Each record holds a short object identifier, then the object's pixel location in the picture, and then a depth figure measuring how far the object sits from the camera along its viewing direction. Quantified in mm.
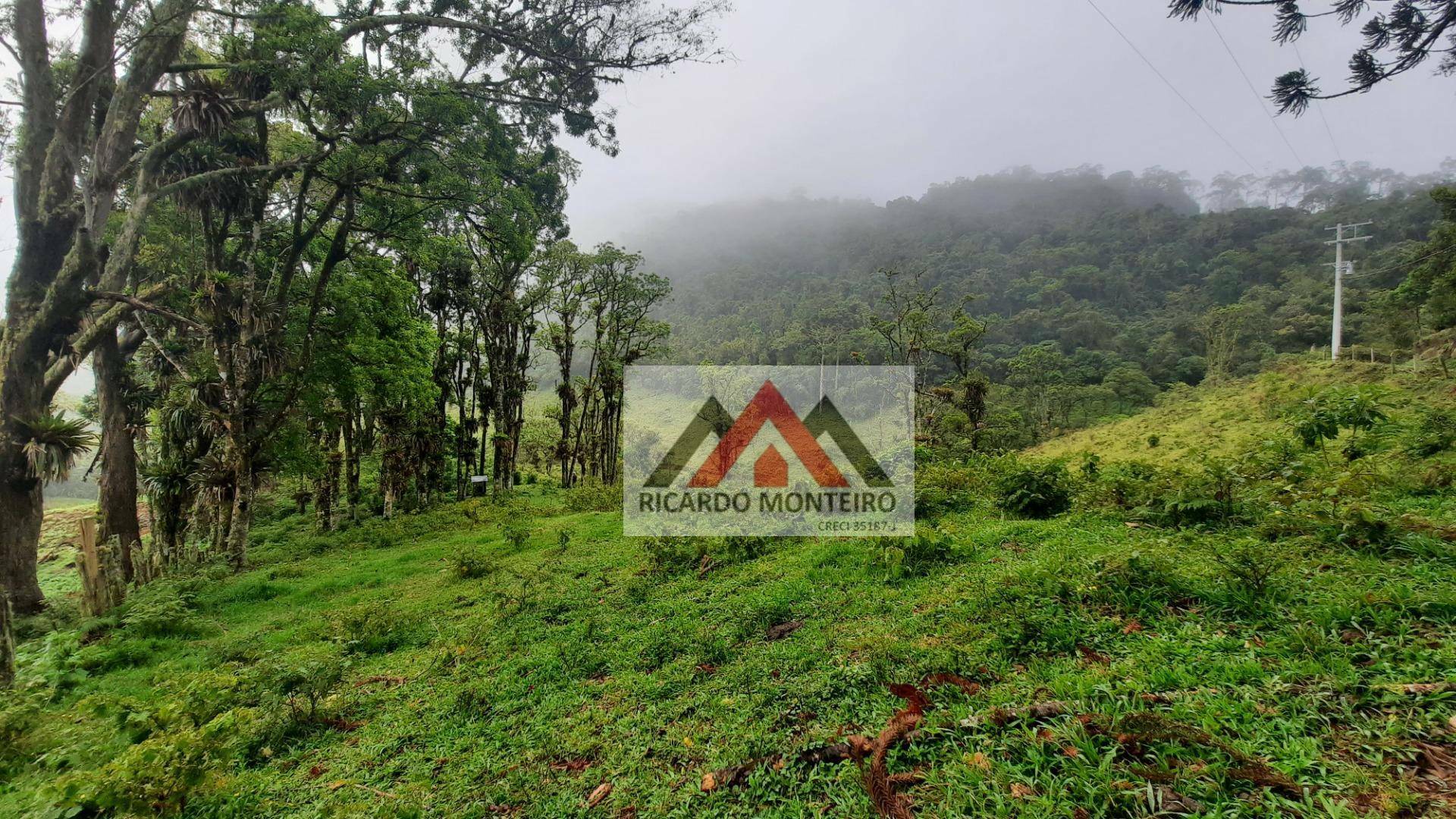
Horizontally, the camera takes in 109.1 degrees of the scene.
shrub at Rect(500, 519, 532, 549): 11102
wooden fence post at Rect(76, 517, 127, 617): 7730
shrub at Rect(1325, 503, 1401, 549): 3922
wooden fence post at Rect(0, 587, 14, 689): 5277
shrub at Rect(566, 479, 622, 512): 17469
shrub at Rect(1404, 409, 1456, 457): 6289
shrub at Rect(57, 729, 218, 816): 2885
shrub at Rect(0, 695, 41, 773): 3693
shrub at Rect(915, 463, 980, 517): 8453
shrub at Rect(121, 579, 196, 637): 7207
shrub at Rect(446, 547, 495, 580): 9336
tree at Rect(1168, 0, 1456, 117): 5328
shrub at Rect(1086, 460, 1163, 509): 6227
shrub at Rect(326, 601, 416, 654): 6164
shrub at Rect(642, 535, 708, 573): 7430
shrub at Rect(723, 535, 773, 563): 7414
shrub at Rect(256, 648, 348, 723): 4445
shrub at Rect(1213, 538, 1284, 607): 3342
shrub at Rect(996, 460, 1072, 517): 7000
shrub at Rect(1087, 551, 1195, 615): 3639
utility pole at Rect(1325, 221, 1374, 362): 29141
